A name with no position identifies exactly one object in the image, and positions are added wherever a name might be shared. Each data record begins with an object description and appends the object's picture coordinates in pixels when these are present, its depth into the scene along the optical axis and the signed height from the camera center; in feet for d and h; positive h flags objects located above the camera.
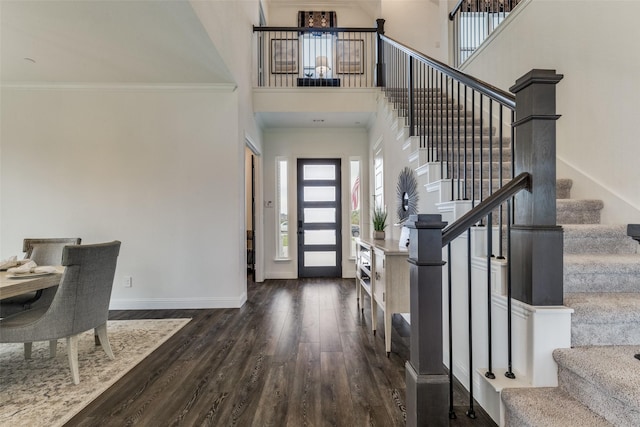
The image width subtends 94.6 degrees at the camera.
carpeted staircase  3.63 -1.92
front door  18.39 -0.04
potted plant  11.38 -0.38
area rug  5.74 -3.76
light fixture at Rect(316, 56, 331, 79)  20.40 +10.50
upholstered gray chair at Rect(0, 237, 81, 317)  9.61 -1.02
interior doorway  17.61 +0.65
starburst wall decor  9.29 +0.81
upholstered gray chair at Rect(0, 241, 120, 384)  6.41 -2.09
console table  8.05 -1.80
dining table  5.99 -1.40
